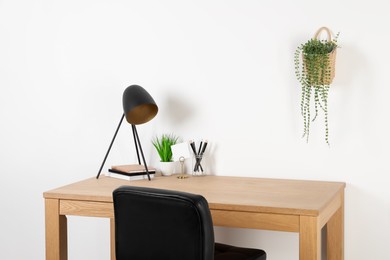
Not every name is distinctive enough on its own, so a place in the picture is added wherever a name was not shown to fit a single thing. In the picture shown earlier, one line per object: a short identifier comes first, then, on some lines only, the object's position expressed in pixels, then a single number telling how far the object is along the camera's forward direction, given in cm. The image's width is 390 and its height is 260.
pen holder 320
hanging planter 287
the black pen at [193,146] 322
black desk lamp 303
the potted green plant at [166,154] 323
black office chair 224
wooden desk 242
